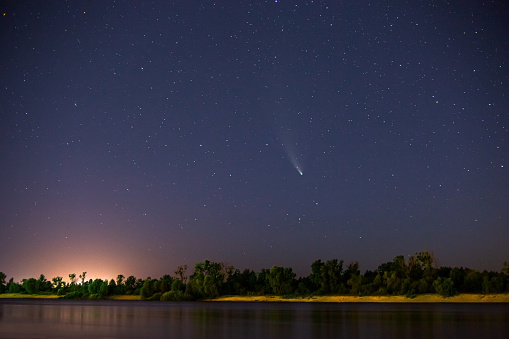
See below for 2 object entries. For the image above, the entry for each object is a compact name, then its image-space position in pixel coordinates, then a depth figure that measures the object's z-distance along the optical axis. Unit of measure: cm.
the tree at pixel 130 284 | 19338
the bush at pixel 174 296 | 14682
